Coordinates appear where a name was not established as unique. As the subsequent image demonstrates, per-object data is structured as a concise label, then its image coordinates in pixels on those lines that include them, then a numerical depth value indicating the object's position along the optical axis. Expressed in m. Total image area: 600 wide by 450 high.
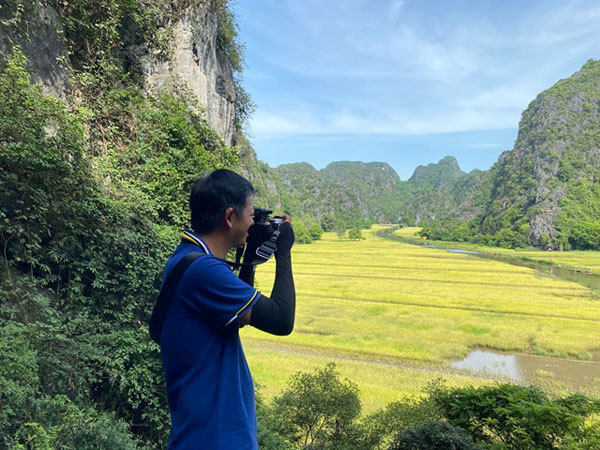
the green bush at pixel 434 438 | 5.70
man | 1.14
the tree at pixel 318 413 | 7.32
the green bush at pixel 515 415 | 5.80
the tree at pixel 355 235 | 88.00
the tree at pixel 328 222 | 120.73
